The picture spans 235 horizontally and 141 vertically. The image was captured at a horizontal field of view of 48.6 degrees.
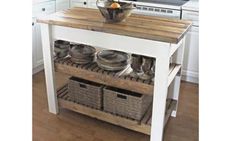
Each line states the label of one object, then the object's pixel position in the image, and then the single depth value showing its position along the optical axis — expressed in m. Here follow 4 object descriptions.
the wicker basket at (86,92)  2.27
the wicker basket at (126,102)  2.11
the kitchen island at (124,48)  1.80
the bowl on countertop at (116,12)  1.96
